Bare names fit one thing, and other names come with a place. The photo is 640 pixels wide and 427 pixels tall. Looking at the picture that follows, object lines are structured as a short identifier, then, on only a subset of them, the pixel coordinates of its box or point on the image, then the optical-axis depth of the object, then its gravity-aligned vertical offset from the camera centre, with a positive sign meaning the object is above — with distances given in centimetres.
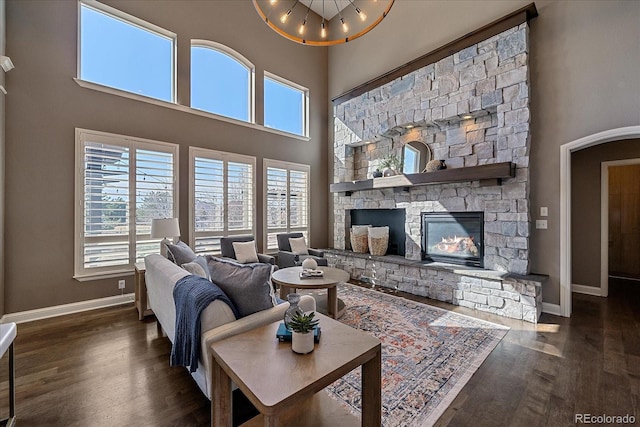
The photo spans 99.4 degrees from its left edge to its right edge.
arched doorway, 350 -14
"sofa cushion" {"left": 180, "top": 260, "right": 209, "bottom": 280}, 253 -51
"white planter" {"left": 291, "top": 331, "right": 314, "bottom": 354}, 143 -68
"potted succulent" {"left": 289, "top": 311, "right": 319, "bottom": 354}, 143 -64
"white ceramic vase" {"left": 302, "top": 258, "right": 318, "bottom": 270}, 356 -66
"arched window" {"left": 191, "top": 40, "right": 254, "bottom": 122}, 491 +258
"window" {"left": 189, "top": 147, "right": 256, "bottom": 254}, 477 +32
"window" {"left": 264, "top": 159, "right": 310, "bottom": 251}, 575 +33
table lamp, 373 -20
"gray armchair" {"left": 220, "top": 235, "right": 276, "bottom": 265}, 473 -61
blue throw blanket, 169 -66
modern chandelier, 235 +178
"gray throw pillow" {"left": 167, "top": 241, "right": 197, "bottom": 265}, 314 -48
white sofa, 166 -71
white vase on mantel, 514 +80
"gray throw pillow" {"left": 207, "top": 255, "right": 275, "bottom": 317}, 191 -52
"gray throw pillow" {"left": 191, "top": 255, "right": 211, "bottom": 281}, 331 -58
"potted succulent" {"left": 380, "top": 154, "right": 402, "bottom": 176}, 516 +95
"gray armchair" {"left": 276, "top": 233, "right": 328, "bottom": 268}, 497 -78
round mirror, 498 +109
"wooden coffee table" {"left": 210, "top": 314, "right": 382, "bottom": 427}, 117 -75
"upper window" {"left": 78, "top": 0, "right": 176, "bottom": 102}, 388 +252
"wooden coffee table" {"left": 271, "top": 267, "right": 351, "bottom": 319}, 317 -81
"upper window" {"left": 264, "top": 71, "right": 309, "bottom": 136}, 589 +249
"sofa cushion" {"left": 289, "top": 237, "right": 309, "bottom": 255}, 530 -63
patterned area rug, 193 -134
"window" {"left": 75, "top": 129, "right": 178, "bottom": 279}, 373 +24
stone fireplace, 369 +83
